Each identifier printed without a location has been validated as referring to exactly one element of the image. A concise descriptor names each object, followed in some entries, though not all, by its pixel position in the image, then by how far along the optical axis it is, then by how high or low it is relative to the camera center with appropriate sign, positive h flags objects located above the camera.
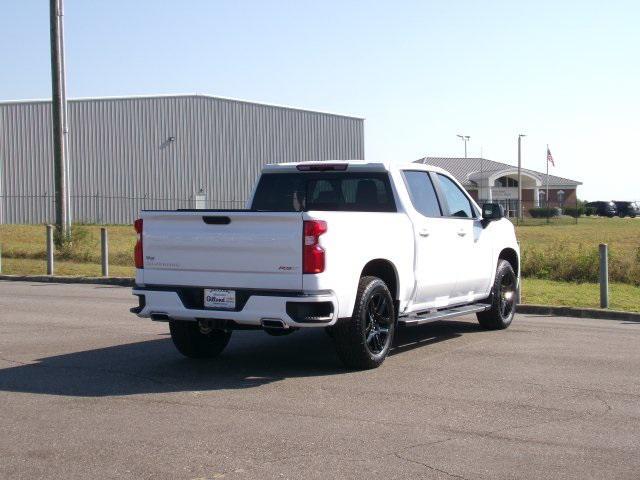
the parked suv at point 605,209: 96.89 -0.30
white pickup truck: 8.52 -0.48
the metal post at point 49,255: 21.47 -0.93
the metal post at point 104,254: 20.64 -0.90
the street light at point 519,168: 74.21 +3.02
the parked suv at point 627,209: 97.68 -0.33
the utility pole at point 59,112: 24.78 +2.60
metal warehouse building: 48.09 +3.13
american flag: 80.25 +4.08
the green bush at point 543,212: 84.94 -0.46
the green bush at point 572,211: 90.79 -0.43
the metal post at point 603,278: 14.88 -1.12
